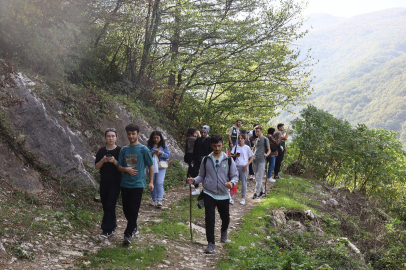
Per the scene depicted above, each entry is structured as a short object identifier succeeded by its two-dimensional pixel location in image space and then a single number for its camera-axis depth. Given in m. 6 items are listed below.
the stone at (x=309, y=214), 9.13
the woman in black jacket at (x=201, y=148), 9.27
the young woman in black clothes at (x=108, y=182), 5.55
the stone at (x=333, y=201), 12.13
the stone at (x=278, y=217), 8.48
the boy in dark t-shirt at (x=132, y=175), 5.43
